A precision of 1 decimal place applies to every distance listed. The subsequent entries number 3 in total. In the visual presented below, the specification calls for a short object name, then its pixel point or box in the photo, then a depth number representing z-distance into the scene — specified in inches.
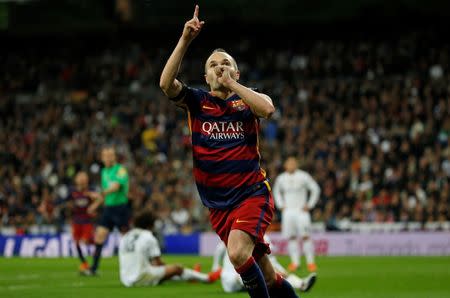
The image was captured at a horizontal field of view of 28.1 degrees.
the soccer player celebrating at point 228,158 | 306.5
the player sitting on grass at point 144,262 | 532.1
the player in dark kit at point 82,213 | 783.1
